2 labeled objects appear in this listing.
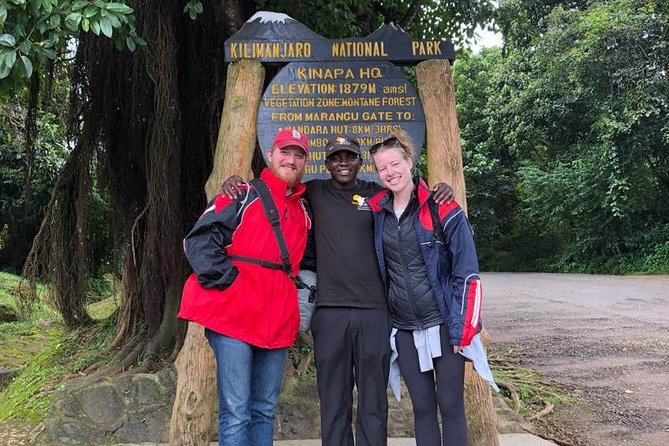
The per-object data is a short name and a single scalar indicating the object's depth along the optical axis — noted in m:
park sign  3.80
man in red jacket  2.82
